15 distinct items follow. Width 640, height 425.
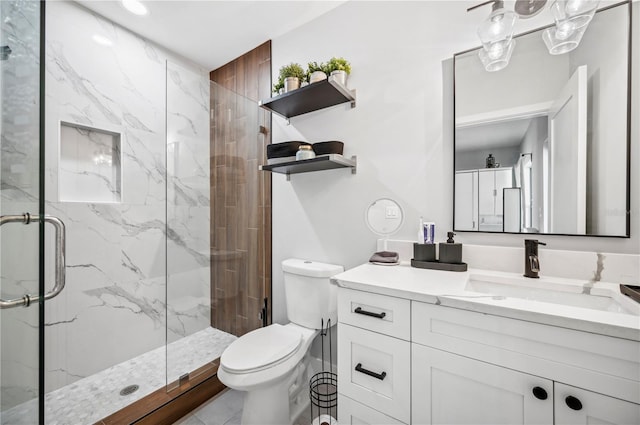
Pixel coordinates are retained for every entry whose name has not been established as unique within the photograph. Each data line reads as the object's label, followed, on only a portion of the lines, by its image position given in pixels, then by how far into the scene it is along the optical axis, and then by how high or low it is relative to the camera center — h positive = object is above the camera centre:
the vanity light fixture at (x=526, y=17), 0.98 +0.74
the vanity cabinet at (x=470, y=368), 0.67 -0.48
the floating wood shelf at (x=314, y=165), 1.49 +0.28
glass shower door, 0.79 +0.05
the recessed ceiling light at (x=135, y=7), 1.73 +1.36
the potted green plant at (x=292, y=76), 1.67 +0.87
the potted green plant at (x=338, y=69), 1.58 +0.87
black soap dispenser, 1.24 -0.19
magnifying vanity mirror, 1.50 -0.03
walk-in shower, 1.65 -0.04
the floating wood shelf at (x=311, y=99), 1.53 +0.71
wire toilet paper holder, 1.44 -1.13
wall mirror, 1.01 +0.32
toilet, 1.25 -0.73
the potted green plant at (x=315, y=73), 1.58 +0.85
